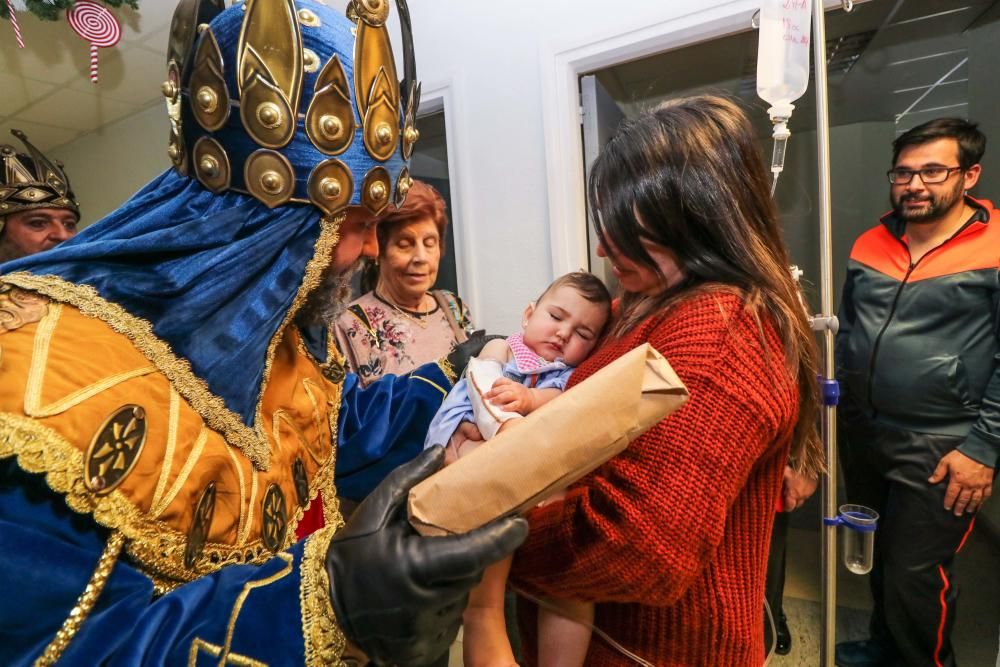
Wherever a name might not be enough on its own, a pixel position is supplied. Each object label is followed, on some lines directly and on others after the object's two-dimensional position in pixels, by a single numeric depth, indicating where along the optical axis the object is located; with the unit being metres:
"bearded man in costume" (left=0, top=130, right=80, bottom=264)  2.32
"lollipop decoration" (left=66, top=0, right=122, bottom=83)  2.01
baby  0.89
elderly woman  1.95
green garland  1.89
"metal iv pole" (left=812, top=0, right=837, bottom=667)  1.26
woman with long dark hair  0.69
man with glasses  1.78
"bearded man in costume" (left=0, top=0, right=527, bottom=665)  0.61
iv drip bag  1.25
